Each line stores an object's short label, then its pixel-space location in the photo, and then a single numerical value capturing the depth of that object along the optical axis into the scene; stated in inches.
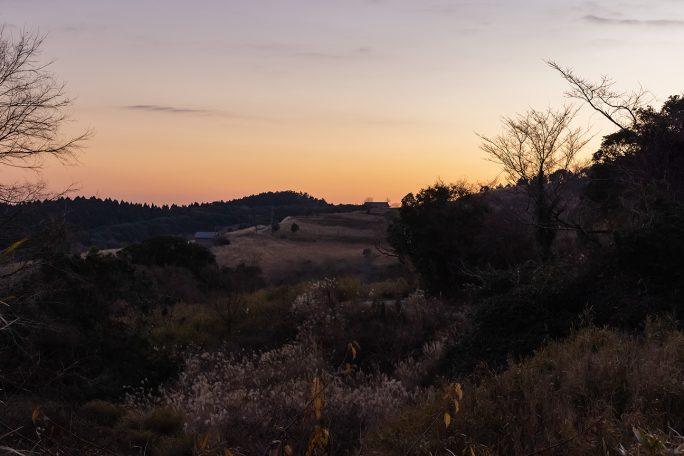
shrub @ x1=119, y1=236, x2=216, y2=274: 1582.2
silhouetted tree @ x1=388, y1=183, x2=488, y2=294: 854.5
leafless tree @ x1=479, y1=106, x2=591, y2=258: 882.1
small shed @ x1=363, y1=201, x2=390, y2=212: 4481.1
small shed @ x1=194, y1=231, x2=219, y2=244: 3491.6
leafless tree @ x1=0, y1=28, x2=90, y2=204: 612.4
